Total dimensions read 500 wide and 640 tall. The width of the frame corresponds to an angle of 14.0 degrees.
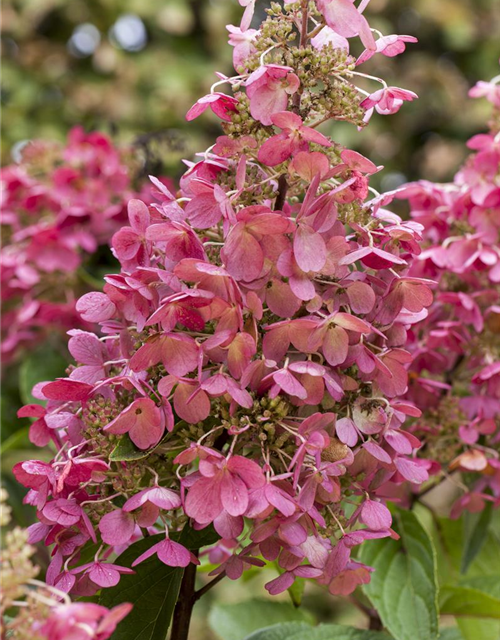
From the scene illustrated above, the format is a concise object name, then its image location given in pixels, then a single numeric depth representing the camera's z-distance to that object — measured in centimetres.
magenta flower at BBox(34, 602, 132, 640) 79
